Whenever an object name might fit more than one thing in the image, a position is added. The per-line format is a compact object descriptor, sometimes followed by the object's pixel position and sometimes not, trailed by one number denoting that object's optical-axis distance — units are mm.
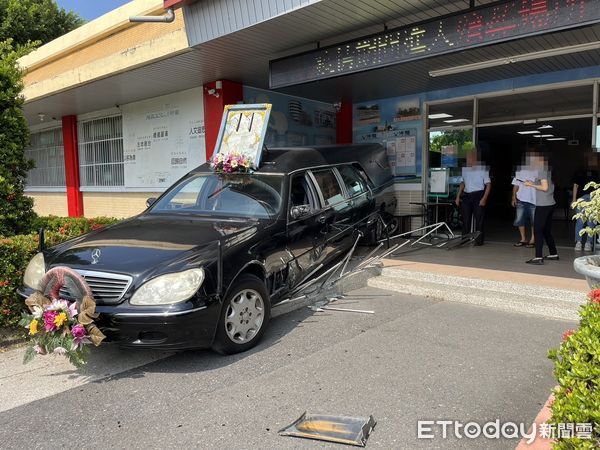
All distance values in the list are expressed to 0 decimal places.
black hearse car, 3689
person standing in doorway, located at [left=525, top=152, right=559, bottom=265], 6715
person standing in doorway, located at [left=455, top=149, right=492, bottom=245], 8773
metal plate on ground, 2898
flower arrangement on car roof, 5637
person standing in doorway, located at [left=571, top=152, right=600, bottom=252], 8000
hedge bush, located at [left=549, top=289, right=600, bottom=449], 1897
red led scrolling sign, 4883
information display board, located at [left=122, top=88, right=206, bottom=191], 10328
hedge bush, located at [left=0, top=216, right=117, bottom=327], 4734
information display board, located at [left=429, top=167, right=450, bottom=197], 10250
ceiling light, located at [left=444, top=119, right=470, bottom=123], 9867
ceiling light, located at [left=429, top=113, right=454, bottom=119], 10102
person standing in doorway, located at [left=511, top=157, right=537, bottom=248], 7986
